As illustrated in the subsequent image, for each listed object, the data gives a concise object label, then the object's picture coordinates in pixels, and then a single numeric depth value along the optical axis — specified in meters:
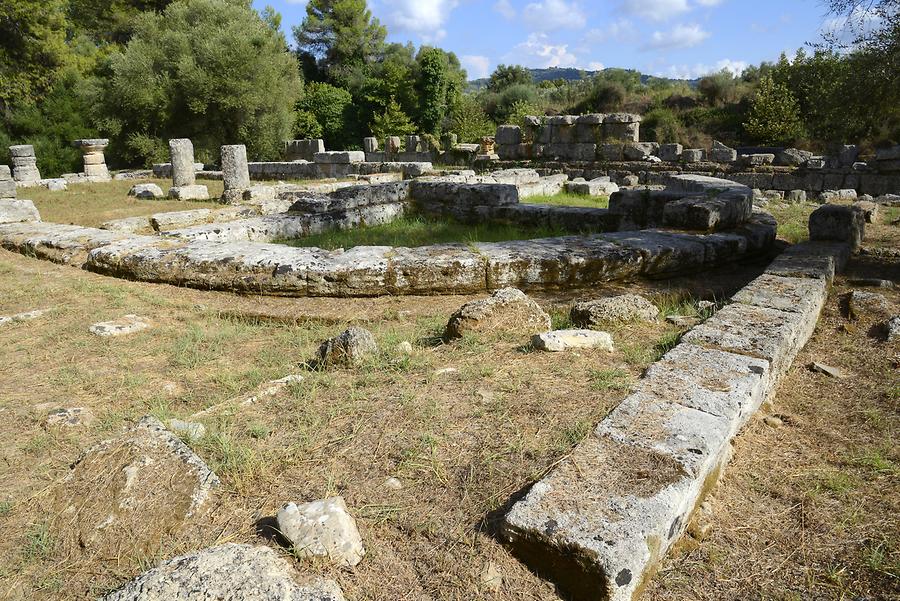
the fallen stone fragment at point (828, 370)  3.73
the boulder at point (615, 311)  4.32
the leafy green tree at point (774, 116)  20.42
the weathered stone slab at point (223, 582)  1.66
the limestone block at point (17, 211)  9.90
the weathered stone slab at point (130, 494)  2.10
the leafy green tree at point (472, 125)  26.45
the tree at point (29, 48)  26.20
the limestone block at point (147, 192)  15.51
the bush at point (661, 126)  23.64
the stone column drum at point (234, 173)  14.46
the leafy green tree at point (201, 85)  26.05
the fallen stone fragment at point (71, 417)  3.11
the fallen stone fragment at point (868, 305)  4.70
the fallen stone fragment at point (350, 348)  3.70
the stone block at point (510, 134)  22.06
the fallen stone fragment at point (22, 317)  5.02
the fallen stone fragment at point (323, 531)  1.93
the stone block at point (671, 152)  18.88
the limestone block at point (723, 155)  18.36
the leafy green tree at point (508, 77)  41.20
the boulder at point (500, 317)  4.12
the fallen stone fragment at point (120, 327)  4.70
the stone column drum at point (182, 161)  16.72
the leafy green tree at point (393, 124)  32.09
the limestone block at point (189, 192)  15.20
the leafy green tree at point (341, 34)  43.84
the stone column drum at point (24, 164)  18.98
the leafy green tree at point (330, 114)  34.22
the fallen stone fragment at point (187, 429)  2.73
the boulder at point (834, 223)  6.88
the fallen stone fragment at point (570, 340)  3.66
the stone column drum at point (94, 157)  21.09
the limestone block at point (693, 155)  18.66
